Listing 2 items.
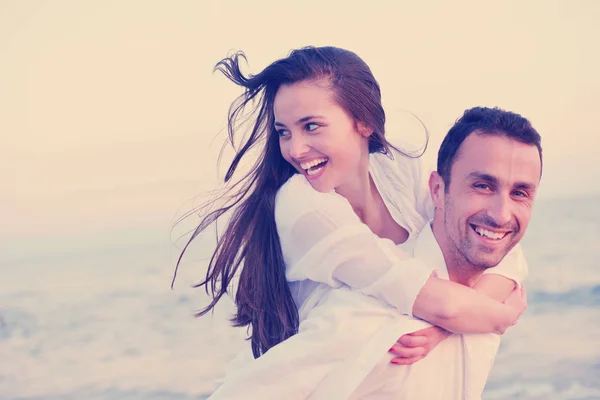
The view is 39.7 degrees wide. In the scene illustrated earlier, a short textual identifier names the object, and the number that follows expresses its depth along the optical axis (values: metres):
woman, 2.94
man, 2.89
